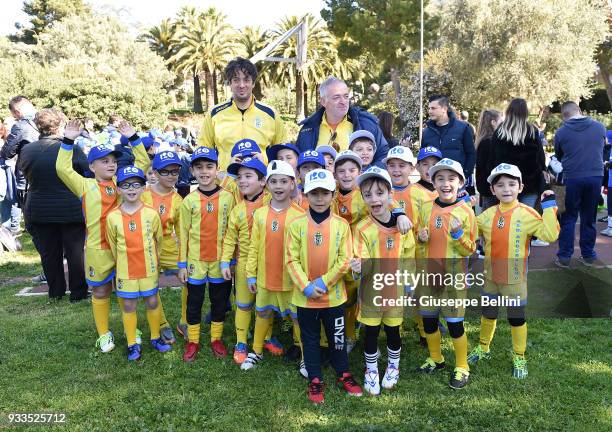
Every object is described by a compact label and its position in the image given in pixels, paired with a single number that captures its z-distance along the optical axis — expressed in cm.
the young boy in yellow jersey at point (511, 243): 381
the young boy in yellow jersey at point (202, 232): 424
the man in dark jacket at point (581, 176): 659
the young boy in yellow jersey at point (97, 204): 436
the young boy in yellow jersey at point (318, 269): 359
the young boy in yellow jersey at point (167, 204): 441
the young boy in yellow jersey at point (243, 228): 410
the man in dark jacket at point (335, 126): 458
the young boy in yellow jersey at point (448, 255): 372
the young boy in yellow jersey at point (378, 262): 362
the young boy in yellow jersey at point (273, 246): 387
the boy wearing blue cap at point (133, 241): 416
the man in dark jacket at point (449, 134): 571
